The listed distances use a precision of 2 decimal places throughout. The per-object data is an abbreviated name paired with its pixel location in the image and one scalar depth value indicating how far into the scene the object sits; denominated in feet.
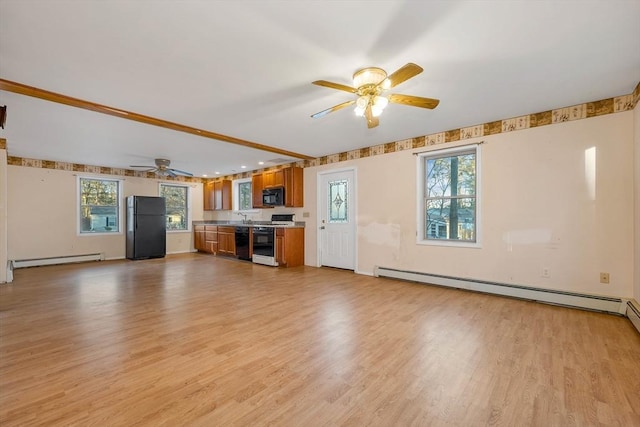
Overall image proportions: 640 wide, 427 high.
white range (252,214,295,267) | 20.15
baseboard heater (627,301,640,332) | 8.53
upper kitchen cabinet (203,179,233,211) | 27.30
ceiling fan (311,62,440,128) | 7.71
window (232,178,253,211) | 26.45
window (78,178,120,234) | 22.24
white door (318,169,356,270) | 18.01
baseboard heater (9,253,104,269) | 19.16
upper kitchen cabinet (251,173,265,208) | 22.96
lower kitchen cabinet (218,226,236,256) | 23.90
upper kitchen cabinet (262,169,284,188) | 21.20
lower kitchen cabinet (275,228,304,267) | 19.49
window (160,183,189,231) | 26.96
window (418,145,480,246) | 13.65
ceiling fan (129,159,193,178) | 19.53
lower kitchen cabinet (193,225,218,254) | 26.07
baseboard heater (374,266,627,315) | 10.00
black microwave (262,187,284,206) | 21.08
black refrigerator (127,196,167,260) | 22.67
